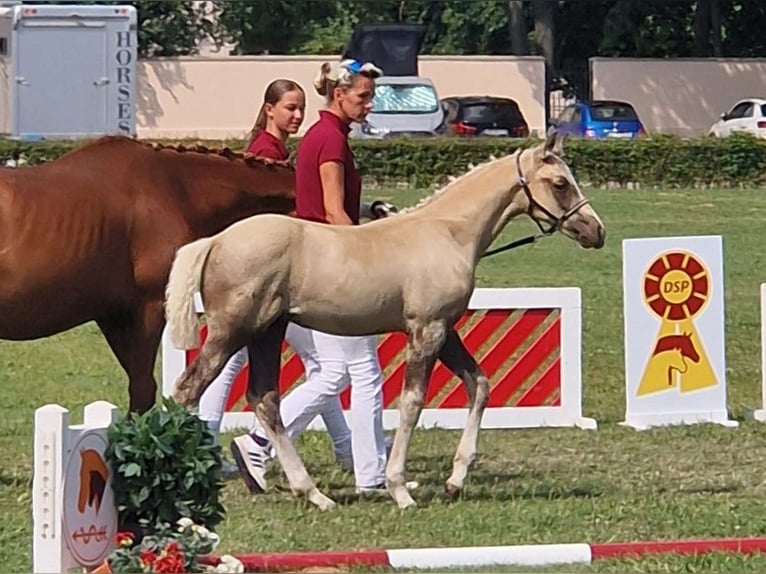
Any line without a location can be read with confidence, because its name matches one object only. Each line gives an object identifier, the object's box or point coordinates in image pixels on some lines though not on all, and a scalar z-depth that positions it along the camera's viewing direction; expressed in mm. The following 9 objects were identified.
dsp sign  11094
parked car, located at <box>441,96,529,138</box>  38594
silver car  36991
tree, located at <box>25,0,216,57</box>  44844
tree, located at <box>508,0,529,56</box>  44594
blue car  39406
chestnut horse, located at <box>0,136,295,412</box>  8578
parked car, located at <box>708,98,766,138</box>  39281
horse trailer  29781
